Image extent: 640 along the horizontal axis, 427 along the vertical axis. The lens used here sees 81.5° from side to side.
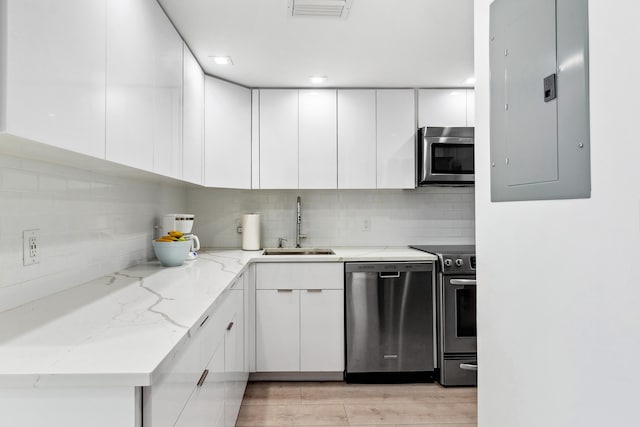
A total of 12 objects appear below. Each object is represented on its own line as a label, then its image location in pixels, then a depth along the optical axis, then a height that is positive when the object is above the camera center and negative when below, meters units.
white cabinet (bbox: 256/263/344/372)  2.73 -0.75
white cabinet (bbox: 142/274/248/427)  0.94 -0.55
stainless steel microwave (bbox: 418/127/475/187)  2.99 +0.48
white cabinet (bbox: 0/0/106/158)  0.84 +0.38
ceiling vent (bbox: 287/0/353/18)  1.81 +1.04
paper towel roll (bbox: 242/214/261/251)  3.12 -0.15
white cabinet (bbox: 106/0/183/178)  1.34 +0.55
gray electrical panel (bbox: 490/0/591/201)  0.79 +0.28
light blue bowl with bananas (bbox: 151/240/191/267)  2.16 -0.22
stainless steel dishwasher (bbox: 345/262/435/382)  2.73 -0.78
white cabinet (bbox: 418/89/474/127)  3.12 +0.90
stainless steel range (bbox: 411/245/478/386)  2.71 -0.73
